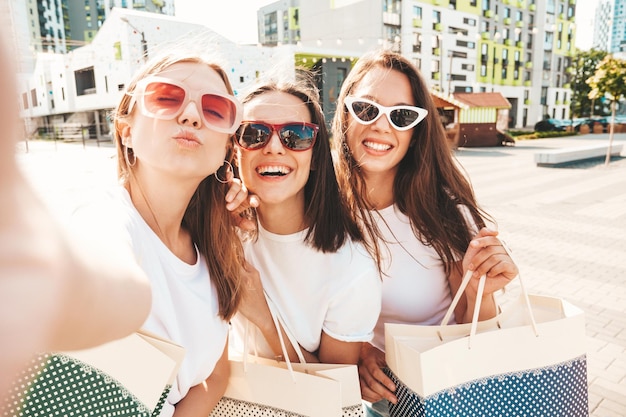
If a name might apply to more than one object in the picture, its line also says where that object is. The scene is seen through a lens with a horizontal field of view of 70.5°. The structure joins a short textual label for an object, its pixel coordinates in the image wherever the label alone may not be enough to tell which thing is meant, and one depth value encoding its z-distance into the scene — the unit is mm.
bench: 15711
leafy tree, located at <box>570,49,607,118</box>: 53906
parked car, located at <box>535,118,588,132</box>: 38062
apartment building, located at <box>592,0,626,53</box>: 125500
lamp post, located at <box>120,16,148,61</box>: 24953
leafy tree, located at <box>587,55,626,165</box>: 14367
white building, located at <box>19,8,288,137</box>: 27344
